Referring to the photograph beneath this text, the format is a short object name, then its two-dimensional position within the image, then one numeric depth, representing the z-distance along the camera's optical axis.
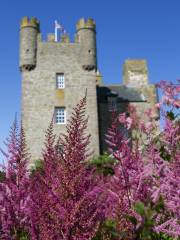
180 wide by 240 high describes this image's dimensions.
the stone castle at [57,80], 38.25
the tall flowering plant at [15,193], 2.68
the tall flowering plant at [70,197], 2.24
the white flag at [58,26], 41.59
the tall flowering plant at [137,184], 2.32
